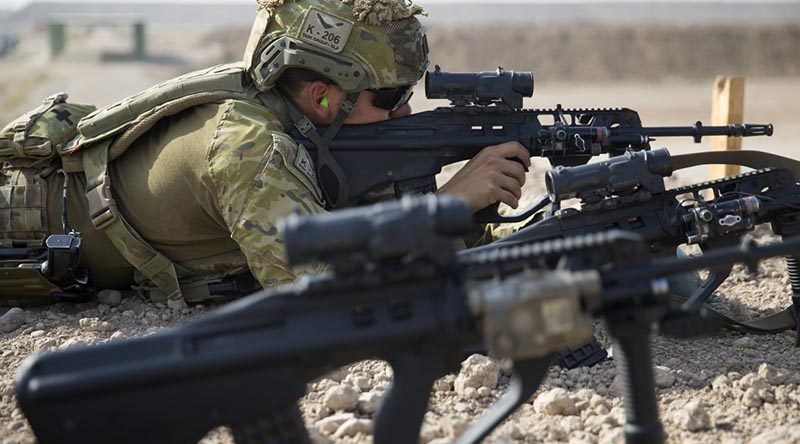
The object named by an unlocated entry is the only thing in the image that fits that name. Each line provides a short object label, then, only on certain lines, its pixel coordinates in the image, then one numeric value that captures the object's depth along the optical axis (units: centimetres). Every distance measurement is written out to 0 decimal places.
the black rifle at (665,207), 422
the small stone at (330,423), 358
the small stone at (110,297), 526
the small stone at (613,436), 338
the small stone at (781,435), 332
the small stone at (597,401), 374
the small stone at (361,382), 402
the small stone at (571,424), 358
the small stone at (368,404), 377
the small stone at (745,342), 454
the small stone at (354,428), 351
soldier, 448
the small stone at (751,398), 375
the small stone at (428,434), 340
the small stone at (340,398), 372
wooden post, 701
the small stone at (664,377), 396
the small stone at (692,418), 352
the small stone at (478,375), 396
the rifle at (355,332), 262
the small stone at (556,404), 370
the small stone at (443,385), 400
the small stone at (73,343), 448
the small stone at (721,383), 392
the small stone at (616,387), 393
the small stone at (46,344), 458
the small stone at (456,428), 339
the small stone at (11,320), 493
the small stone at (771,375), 391
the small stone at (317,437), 336
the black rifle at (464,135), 484
